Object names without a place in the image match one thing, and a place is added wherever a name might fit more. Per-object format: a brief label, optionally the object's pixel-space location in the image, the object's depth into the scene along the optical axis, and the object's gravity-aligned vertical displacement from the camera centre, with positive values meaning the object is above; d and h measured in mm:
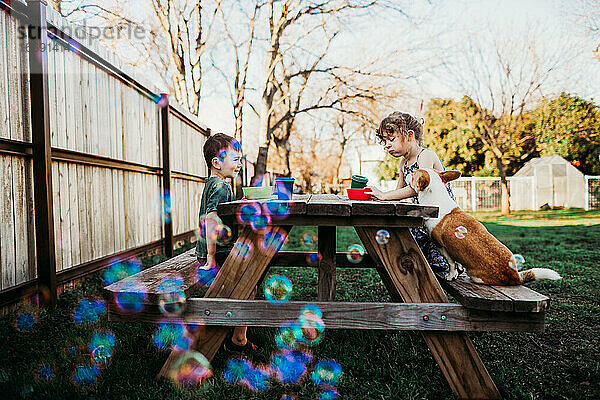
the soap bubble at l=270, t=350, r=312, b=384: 2422 -1022
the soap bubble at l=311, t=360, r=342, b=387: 2371 -1035
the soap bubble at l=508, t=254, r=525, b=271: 2254 -409
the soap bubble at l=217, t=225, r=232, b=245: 2738 -298
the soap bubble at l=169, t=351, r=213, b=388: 2270 -924
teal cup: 2603 -15
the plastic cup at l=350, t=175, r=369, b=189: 2789 +13
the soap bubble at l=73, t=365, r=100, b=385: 2262 -955
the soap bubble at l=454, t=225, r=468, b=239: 2290 -253
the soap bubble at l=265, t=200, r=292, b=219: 2156 -103
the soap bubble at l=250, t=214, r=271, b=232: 2252 -181
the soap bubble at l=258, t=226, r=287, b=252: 2314 -273
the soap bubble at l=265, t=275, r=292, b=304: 4180 -1018
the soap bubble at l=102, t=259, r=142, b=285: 4434 -866
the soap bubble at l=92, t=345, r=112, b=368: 2486 -958
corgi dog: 2260 -328
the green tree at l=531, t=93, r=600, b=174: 20859 +2364
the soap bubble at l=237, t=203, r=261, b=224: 2151 -125
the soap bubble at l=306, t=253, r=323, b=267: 3691 -618
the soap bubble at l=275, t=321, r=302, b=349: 2867 -1007
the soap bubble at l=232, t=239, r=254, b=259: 2307 -320
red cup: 2770 -61
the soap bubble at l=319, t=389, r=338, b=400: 2199 -1034
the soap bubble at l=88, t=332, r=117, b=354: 2732 -948
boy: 2682 -133
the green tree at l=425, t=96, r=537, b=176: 22655 +1878
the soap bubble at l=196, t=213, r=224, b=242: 2668 -231
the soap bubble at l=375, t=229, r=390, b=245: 2262 -263
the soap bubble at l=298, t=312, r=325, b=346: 2154 -655
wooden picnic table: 2105 -571
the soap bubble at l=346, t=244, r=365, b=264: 3725 -604
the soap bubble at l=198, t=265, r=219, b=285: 2551 -503
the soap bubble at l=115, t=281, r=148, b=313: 2092 -514
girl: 3033 +237
